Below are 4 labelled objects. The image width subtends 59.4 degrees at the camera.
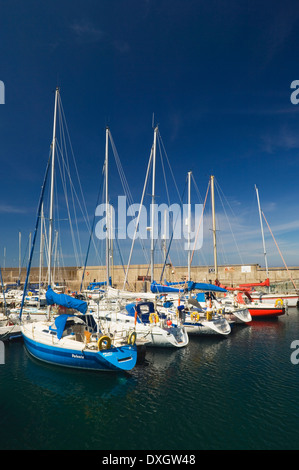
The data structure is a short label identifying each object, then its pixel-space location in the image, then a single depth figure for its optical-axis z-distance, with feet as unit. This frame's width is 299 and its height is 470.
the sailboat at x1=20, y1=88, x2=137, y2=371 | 53.47
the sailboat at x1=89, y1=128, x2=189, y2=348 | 71.82
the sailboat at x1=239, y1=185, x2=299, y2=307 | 120.35
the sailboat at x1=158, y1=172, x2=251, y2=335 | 85.76
